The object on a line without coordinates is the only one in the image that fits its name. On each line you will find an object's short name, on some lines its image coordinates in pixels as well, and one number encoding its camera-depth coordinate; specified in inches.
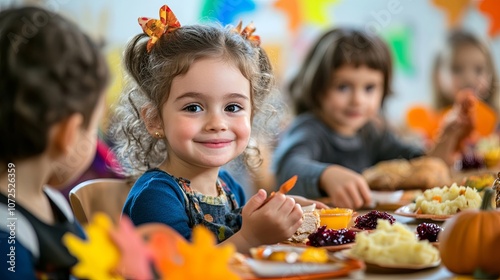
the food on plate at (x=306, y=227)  51.9
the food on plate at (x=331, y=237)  47.8
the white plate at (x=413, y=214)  60.2
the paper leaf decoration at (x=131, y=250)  32.9
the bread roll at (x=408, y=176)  86.2
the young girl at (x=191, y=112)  55.3
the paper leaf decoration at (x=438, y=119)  131.0
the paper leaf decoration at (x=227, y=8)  115.4
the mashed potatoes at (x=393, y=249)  41.6
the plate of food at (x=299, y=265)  39.3
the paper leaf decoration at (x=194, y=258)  33.8
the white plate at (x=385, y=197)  74.0
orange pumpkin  40.6
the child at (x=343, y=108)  103.7
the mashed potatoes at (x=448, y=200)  59.1
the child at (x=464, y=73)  151.7
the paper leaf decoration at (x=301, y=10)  192.9
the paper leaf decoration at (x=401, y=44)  212.5
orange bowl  55.0
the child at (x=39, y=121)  35.7
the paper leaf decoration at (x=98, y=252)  32.6
